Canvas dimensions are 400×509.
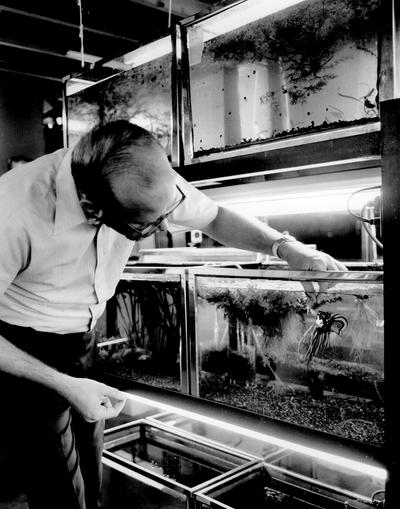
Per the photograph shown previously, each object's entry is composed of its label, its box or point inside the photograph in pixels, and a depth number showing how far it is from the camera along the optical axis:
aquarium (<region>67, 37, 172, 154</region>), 2.20
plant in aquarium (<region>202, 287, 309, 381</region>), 1.67
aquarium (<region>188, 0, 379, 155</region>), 1.55
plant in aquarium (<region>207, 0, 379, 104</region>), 1.53
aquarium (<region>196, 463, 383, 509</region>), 1.81
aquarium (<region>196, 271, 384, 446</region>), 1.50
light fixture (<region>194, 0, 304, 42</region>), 1.74
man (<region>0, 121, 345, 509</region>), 1.29
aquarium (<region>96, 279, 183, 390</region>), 2.09
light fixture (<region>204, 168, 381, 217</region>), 2.01
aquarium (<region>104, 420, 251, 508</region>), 2.09
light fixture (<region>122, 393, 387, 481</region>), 1.46
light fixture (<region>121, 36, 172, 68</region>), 2.16
